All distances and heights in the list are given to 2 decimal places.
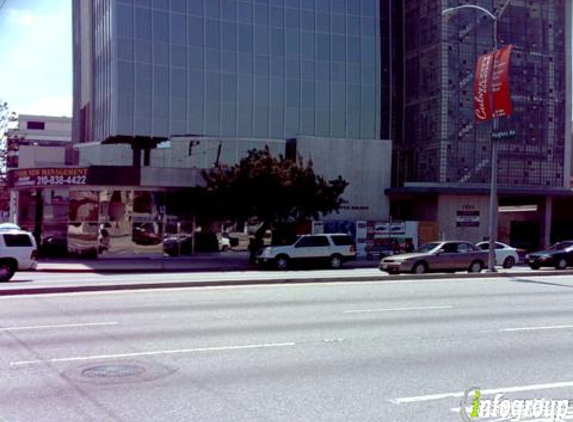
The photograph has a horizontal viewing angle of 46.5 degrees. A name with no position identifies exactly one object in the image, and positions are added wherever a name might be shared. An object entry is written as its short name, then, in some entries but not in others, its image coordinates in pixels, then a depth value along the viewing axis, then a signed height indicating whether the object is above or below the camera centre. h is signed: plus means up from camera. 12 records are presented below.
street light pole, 24.53 -0.16
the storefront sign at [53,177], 36.13 +1.25
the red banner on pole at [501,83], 22.88 +4.16
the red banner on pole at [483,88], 23.66 +4.15
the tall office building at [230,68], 52.94 +11.22
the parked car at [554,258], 30.95 -2.56
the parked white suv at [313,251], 31.19 -2.35
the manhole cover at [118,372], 7.57 -2.05
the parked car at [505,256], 32.85 -2.61
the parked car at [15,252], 21.89 -1.77
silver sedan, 25.91 -2.24
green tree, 33.59 +0.54
